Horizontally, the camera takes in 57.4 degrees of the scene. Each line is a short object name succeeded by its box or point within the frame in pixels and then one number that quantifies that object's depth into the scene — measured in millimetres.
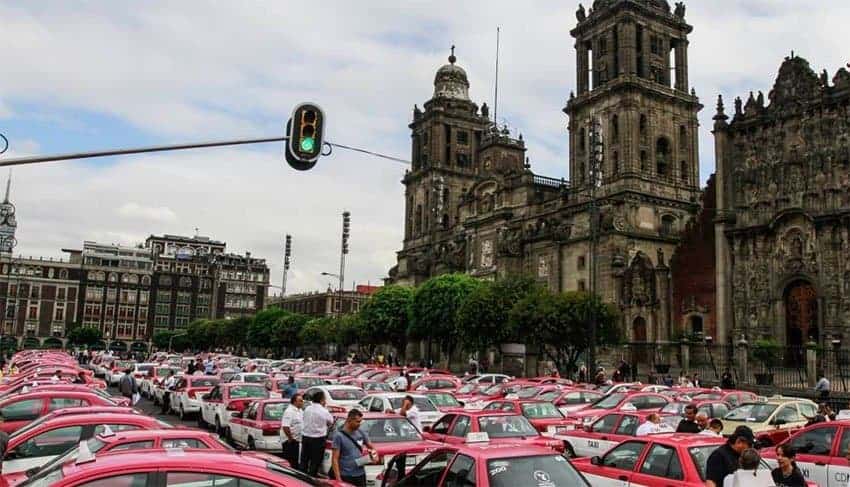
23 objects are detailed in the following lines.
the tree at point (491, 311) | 50469
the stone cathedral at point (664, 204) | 46375
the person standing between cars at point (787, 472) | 8805
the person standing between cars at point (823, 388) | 28688
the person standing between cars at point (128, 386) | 25141
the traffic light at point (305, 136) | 15414
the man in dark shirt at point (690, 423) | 13697
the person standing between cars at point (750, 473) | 8211
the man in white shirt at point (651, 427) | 14000
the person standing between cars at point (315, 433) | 12672
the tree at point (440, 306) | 58750
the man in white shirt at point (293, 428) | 13352
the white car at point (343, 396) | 22078
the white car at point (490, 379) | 34875
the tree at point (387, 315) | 65688
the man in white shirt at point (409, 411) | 15250
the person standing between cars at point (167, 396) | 28812
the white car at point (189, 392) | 26156
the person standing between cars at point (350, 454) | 11133
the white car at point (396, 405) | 18970
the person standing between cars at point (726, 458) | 9195
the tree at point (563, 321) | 45469
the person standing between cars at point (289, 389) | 21248
